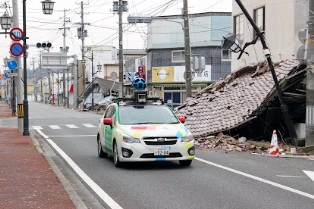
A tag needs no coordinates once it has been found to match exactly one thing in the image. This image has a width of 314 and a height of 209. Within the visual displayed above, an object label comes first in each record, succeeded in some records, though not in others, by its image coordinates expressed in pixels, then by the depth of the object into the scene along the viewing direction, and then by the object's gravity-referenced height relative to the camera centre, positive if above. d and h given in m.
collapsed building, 17.98 -0.95
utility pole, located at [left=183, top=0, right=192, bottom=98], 26.78 +1.48
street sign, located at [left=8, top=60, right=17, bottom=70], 23.86 +0.82
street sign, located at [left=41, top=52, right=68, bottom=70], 73.44 +3.11
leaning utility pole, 16.38 -0.51
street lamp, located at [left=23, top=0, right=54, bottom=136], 22.11 -0.23
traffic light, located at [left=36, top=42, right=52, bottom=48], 25.15 +1.81
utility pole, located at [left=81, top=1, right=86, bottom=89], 65.06 +6.99
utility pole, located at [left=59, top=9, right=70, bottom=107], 79.60 +6.54
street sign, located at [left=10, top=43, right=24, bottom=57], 21.72 +1.39
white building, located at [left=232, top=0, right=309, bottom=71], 22.77 +2.67
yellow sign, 48.93 +0.72
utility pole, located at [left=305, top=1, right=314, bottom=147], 15.27 -0.29
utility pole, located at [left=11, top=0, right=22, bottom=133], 23.91 +0.32
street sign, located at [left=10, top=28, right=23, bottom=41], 22.31 +2.09
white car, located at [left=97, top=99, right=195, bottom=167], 11.84 -1.26
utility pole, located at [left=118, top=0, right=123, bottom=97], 40.59 +2.23
